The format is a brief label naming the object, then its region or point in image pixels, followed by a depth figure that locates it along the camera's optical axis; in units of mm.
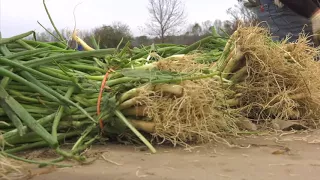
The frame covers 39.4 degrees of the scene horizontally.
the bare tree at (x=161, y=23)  27766
